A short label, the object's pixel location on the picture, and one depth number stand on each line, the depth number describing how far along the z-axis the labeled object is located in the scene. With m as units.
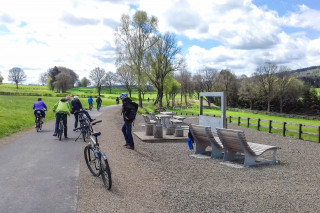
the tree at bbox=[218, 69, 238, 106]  86.06
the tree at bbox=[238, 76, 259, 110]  76.88
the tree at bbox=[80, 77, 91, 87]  164.50
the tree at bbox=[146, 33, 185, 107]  55.38
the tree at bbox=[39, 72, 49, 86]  159.27
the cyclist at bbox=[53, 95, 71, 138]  12.60
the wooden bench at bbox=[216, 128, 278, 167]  8.52
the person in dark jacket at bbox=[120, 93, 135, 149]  10.25
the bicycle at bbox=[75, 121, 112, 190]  5.69
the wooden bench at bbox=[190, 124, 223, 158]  9.75
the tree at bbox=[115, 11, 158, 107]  45.06
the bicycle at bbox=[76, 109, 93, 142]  11.49
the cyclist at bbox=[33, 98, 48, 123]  15.59
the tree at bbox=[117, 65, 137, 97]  88.77
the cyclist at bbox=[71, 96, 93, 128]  14.52
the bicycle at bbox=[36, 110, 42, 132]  15.59
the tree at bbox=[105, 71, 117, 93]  119.38
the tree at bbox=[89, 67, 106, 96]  115.31
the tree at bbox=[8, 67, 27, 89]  115.06
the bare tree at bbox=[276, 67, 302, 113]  73.62
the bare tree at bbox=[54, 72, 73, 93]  107.69
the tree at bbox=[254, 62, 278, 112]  74.11
